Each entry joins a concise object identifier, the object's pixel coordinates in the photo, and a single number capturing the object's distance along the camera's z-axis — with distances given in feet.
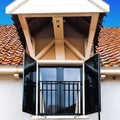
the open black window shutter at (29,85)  35.40
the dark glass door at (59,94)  36.99
